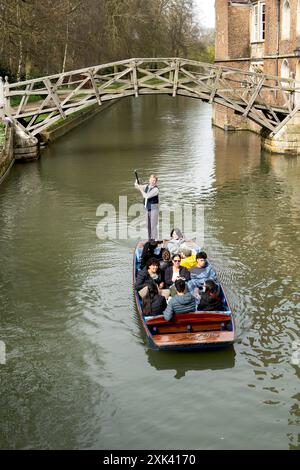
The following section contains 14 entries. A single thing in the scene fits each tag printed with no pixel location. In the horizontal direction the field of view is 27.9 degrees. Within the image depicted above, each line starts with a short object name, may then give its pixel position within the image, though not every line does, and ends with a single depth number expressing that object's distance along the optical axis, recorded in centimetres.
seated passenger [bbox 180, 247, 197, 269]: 1060
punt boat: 816
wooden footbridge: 2198
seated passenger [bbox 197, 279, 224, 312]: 863
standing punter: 1201
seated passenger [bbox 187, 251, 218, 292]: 969
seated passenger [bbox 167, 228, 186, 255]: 1106
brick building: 2458
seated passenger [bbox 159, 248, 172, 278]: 1002
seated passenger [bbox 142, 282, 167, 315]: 862
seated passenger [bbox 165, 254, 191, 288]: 970
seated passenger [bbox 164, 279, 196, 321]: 830
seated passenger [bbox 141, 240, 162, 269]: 1059
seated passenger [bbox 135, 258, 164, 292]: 946
